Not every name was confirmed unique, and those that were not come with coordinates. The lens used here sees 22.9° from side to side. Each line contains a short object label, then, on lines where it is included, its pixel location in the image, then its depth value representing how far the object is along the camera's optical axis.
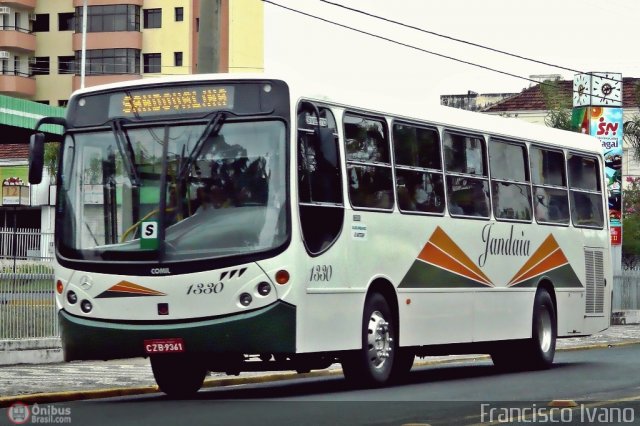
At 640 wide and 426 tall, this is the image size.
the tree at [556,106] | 57.81
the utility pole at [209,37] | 21.20
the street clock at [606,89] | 41.09
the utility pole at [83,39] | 75.81
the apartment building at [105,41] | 88.69
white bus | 15.76
